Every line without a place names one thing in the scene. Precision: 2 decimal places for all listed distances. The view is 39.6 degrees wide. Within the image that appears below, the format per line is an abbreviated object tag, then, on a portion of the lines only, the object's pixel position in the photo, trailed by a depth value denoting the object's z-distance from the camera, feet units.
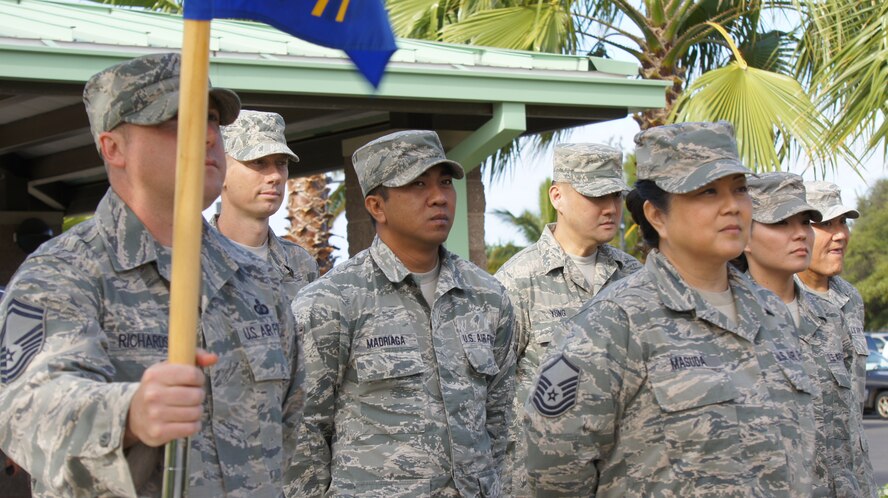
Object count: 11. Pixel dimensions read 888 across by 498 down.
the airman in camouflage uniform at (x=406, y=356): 14.06
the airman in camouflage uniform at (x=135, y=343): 7.93
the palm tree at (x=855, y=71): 28.09
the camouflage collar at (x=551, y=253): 20.27
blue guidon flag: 8.82
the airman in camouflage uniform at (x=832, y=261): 19.69
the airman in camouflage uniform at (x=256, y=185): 19.04
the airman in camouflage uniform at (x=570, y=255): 19.61
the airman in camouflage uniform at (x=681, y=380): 11.26
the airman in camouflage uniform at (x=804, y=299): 16.52
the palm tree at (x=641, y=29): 37.55
